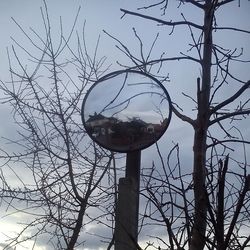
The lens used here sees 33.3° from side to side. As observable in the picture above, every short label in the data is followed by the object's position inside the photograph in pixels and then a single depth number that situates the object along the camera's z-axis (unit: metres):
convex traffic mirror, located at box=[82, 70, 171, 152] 2.75
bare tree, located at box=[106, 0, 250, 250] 2.18
